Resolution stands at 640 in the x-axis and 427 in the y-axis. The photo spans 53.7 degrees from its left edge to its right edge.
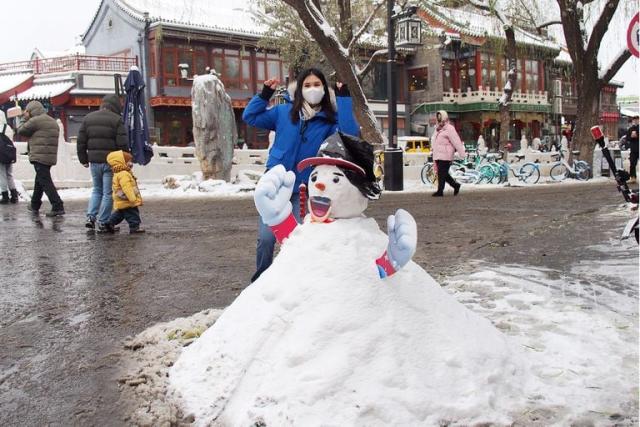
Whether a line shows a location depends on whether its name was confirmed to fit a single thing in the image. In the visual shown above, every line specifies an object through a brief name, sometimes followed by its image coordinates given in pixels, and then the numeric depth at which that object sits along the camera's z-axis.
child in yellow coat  7.95
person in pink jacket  12.80
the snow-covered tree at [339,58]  14.69
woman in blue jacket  3.96
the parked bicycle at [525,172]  17.80
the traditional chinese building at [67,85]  26.88
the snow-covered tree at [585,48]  17.61
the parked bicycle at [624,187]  3.36
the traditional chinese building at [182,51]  28.38
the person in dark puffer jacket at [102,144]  8.33
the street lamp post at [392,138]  14.67
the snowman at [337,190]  2.96
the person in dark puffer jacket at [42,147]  10.17
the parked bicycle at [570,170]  18.92
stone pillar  16.17
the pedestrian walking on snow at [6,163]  11.97
